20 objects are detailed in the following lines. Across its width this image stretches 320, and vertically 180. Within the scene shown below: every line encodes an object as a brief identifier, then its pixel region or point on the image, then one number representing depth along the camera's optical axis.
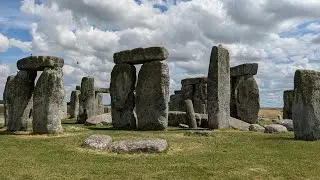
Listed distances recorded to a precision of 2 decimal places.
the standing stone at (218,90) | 25.95
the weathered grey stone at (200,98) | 40.19
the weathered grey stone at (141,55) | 25.53
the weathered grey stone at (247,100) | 34.81
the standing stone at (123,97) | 27.10
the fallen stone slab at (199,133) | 20.42
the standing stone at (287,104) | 41.41
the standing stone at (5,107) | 27.81
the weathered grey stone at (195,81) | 41.44
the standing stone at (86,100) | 36.06
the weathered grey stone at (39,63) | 22.03
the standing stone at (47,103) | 21.38
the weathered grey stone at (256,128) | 25.86
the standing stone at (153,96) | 25.19
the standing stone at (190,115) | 29.09
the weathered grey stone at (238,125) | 26.91
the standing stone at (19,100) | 23.17
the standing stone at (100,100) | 46.72
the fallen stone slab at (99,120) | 31.39
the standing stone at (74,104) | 46.14
